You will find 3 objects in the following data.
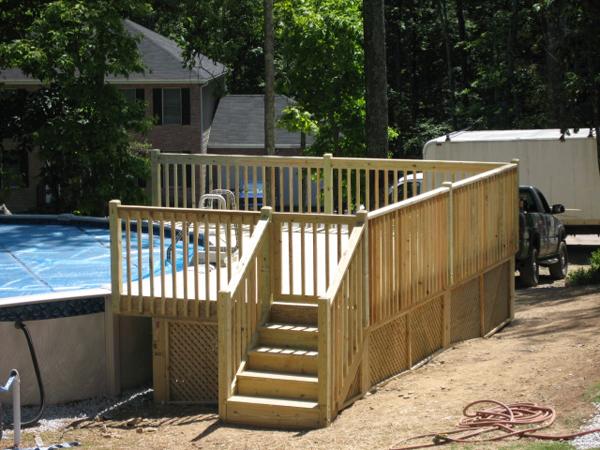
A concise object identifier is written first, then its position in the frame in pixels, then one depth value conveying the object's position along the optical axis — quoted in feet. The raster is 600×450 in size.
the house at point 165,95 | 135.64
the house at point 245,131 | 143.33
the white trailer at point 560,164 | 83.20
